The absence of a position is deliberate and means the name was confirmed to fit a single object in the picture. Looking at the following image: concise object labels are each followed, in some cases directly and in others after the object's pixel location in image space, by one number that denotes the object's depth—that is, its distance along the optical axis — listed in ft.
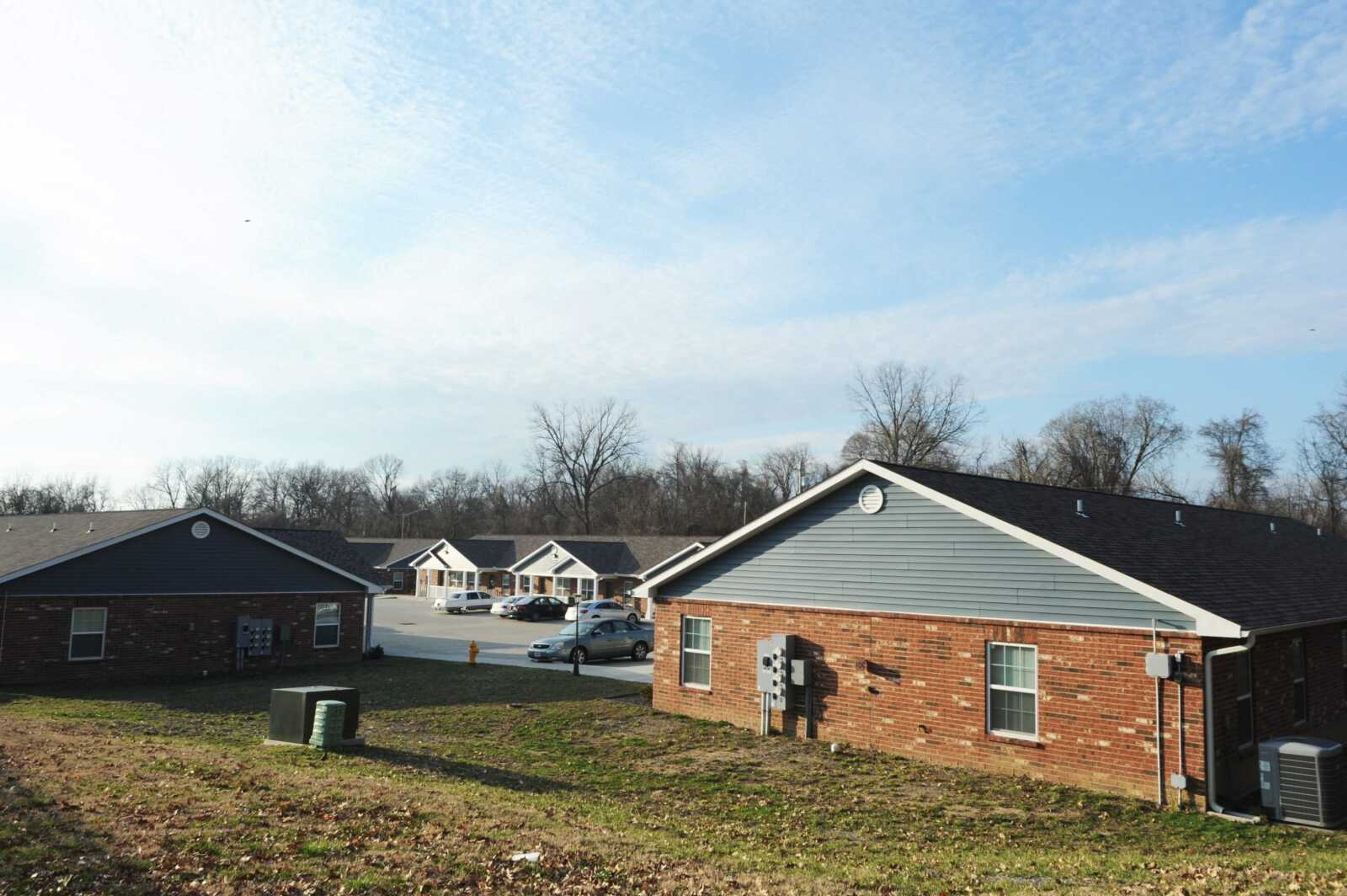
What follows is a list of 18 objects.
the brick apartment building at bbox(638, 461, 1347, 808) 44.91
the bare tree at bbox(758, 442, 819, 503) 325.01
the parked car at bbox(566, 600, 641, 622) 153.17
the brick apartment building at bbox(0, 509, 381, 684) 81.97
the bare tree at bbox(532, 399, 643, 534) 320.29
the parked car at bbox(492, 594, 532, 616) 171.73
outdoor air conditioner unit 40.19
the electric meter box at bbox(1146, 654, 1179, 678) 43.25
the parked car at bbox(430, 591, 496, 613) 191.31
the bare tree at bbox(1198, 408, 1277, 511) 234.58
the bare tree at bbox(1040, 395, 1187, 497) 239.71
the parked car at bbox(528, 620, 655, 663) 104.01
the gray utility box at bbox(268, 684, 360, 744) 51.70
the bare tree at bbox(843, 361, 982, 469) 236.22
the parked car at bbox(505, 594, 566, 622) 166.61
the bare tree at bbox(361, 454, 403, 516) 402.72
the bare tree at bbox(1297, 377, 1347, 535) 209.87
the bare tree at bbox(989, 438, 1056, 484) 244.42
